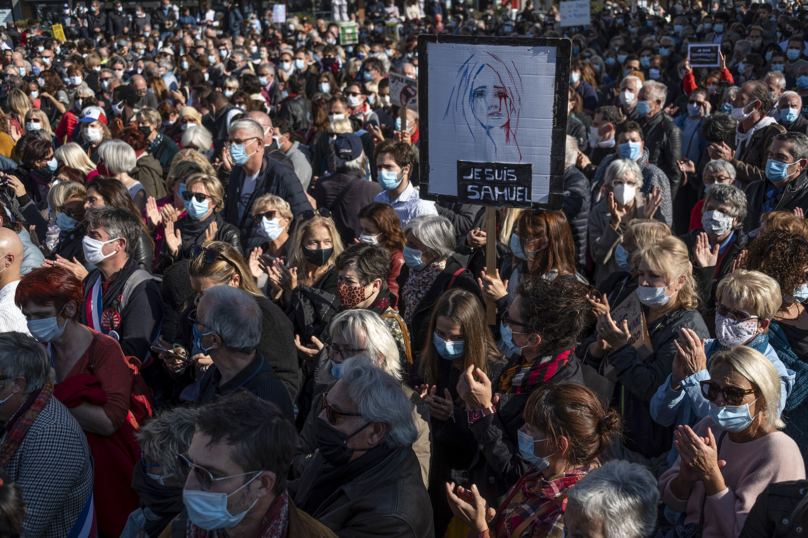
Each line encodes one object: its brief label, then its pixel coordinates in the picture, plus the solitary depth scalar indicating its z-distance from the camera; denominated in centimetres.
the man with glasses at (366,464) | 273
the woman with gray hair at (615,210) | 586
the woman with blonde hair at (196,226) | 595
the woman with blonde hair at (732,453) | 286
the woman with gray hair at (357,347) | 354
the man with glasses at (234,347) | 354
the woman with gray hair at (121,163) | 713
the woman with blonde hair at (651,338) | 372
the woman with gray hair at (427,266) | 476
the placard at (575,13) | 1812
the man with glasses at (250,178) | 652
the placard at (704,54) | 1103
